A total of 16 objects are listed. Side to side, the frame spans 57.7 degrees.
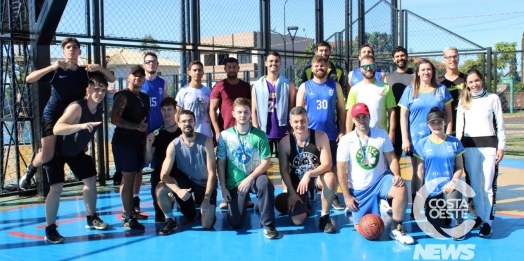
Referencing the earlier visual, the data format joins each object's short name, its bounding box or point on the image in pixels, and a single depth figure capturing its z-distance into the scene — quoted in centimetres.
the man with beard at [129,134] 522
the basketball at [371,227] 464
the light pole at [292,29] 1068
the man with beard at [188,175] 513
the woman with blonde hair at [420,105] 518
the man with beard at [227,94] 608
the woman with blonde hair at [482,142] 484
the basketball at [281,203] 581
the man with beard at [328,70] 631
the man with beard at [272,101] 591
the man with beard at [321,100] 568
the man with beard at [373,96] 554
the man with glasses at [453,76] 563
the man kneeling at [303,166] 511
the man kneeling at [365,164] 486
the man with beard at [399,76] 609
